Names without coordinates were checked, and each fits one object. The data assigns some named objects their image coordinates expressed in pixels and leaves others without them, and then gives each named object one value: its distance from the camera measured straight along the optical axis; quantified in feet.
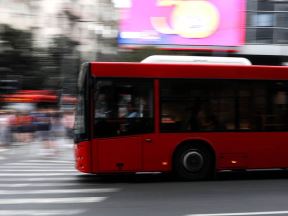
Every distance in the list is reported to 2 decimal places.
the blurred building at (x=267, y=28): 132.01
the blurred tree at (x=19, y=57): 183.52
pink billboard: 135.74
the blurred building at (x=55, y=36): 171.22
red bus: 37.68
